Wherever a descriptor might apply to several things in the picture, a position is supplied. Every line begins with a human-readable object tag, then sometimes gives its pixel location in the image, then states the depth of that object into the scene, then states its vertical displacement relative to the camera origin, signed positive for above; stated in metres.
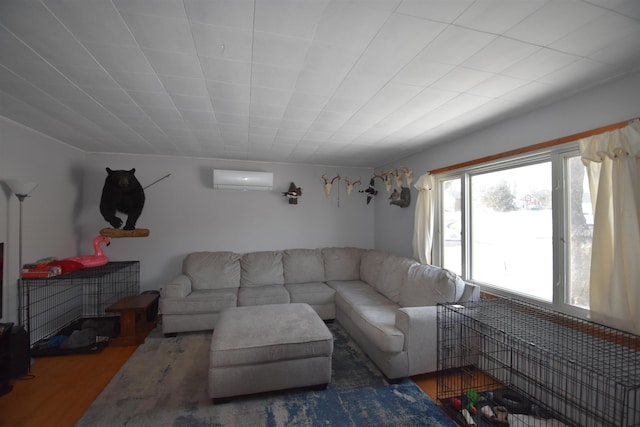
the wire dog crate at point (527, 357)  1.53 -0.96
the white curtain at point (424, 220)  3.24 -0.07
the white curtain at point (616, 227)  1.56 -0.08
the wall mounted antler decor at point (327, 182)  4.41 +0.54
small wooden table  2.87 -1.15
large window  2.00 -0.11
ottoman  1.95 -1.07
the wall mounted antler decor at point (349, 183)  4.52 +0.55
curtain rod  1.69 +0.54
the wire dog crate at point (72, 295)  2.78 -0.99
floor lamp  2.39 +0.22
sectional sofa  2.24 -0.96
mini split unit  3.91 +0.53
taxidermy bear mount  3.27 +0.22
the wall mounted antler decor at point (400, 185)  3.74 +0.43
